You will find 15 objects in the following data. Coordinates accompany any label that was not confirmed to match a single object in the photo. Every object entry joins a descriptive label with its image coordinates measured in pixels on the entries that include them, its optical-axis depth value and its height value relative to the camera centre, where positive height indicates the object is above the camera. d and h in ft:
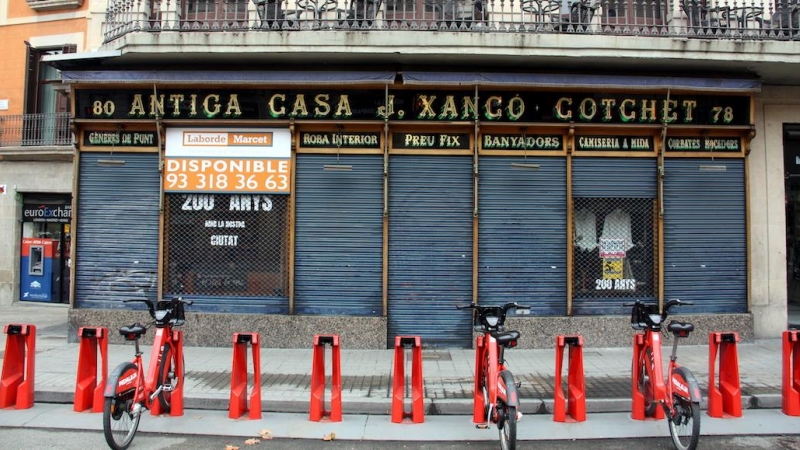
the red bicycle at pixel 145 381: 15.75 -4.11
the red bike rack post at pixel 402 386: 18.97 -4.67
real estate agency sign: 31.45 +5.16
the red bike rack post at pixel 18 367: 19.96 -4.40
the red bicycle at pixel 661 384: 15.64 -4.05
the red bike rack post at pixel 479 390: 18.35 -4.64
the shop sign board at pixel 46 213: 48.47 +3.23
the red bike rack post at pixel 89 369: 19.54 -4.36
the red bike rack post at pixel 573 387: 19.03 -4.69
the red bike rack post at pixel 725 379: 19.31 -4.43
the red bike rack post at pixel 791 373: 19.77 -4.33
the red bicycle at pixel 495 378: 15.12 -3.78
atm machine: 48.39 -1.87
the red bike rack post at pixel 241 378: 19.24 -4.50
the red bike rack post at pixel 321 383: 19.04 -4.62
